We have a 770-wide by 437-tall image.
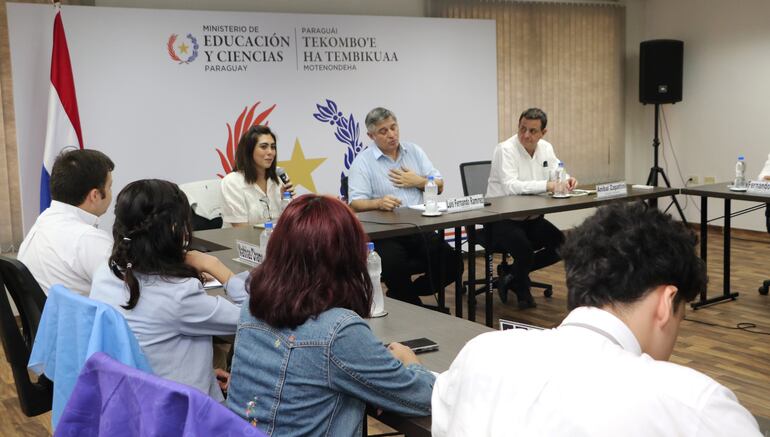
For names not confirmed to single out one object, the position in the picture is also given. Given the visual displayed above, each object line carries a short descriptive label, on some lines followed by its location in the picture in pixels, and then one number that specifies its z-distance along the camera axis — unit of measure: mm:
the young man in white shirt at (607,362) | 947
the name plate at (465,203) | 4281
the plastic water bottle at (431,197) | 4159
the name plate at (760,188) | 4539
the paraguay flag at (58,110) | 4773
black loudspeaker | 7465
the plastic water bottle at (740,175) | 4844
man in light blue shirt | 4377
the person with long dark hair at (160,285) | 2041
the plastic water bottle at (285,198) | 4143
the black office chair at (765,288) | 5242
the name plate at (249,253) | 3008
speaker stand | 7527
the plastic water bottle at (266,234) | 3025
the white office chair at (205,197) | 4617
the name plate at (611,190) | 4715
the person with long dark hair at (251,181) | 4340
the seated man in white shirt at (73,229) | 2588
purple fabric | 1116
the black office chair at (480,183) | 5227
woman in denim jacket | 1536
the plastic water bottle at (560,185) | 4762
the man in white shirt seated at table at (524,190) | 4941
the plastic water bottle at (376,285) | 2293
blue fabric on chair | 1807
